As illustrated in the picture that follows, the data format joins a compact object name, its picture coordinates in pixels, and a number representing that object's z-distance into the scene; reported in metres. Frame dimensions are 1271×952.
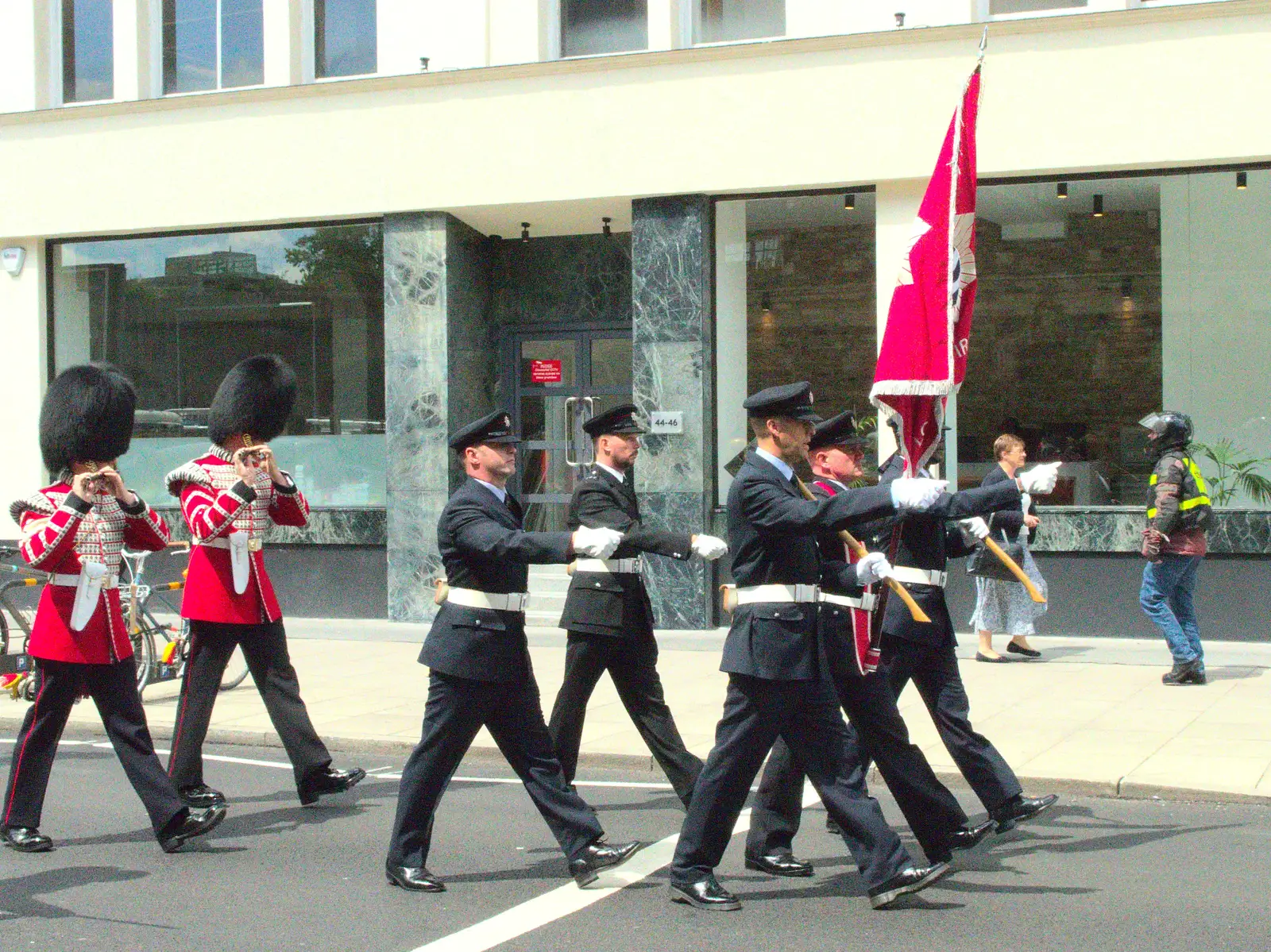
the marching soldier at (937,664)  6.82
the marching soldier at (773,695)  5.74
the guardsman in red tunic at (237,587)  7.52
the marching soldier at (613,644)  7.24
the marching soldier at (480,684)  6.08
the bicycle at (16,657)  10.58
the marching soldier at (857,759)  6.15
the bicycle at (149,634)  10.84
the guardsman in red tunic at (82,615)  6.80
